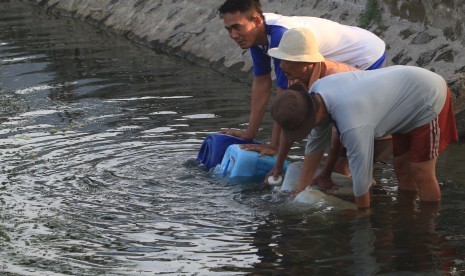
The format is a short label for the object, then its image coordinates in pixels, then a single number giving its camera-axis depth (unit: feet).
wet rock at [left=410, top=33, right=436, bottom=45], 33.91
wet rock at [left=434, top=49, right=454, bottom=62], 32.17
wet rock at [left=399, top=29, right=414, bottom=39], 34.91
